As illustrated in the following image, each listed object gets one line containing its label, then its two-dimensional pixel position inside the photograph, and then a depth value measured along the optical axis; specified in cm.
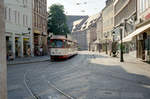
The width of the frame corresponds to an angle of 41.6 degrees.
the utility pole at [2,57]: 359
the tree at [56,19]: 5225
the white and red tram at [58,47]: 2423
